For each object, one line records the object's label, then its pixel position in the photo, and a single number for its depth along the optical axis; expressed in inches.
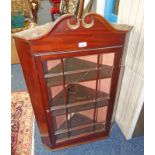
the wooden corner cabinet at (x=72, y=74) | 36.7
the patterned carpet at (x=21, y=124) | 61.4
